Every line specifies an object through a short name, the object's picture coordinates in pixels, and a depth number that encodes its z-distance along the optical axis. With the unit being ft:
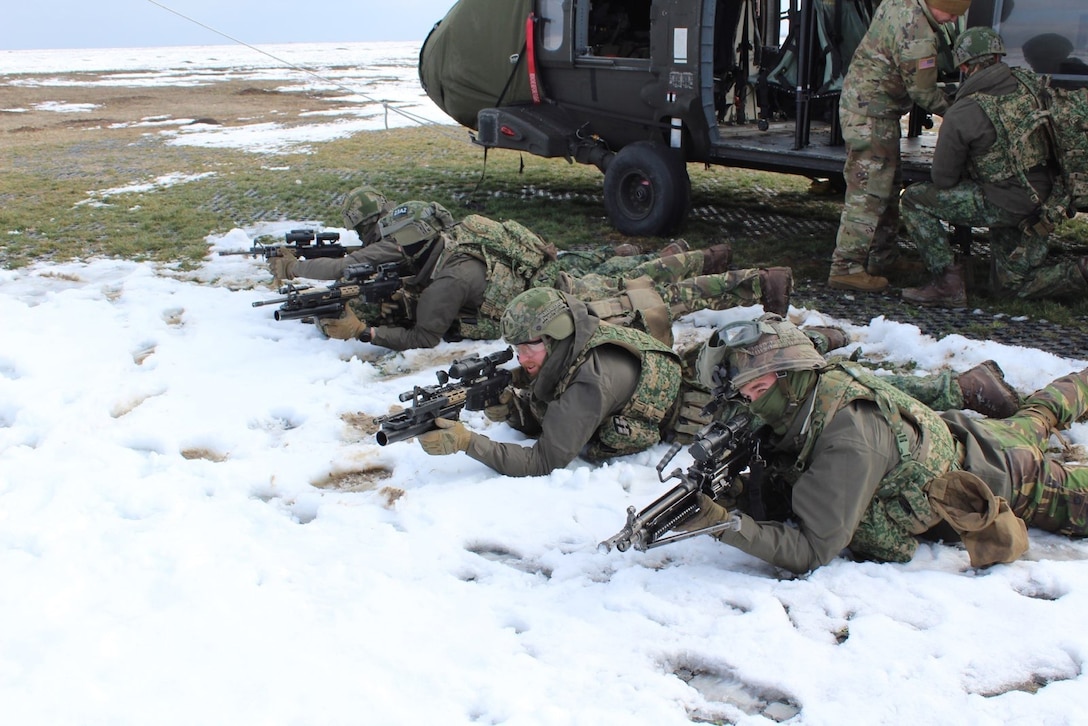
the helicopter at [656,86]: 25.93
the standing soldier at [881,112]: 20.76
